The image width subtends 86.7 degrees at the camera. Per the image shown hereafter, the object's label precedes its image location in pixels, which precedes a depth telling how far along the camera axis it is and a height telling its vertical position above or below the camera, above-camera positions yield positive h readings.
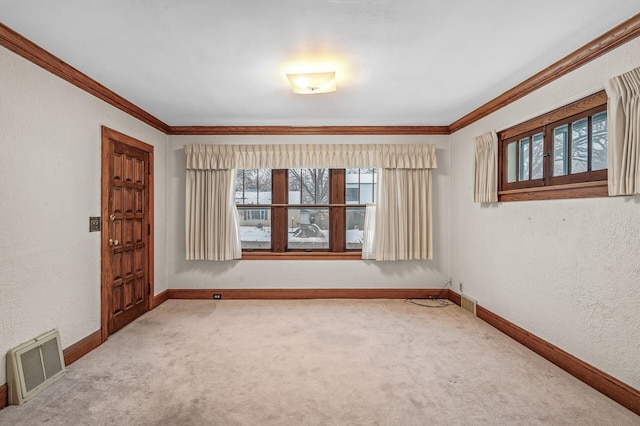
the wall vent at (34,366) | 2.29 -1.13
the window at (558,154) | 2.55 +0.50
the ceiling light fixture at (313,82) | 2.86 +1.11
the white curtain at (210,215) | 4.78 -0.07
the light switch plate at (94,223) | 3.17 -0.12
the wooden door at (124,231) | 3.41 -0.23
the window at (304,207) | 5.02 +0.05
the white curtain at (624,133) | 2.15 +0.51
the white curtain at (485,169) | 3.73 +0.48
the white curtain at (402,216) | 4.79 -0.08
